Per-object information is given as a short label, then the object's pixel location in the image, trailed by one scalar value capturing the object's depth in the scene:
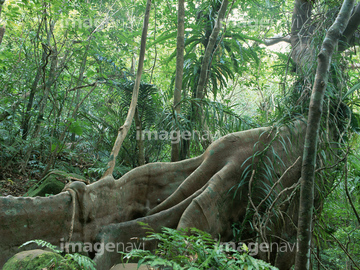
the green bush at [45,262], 1.85
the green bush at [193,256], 1.75
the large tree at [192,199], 2.56
